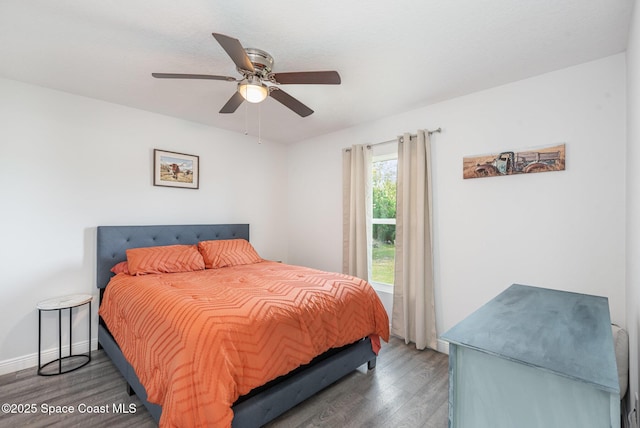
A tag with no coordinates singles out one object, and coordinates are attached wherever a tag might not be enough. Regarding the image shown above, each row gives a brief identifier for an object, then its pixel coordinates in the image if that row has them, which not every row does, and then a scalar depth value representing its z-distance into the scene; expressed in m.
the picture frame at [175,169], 3.33
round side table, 2.44
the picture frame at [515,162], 2.28
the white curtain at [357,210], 3.54
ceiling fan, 1.78
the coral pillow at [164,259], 2.79
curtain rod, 2.95
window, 3.51
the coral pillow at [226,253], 3.26
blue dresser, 0.88
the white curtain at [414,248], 2.94
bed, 1.70
